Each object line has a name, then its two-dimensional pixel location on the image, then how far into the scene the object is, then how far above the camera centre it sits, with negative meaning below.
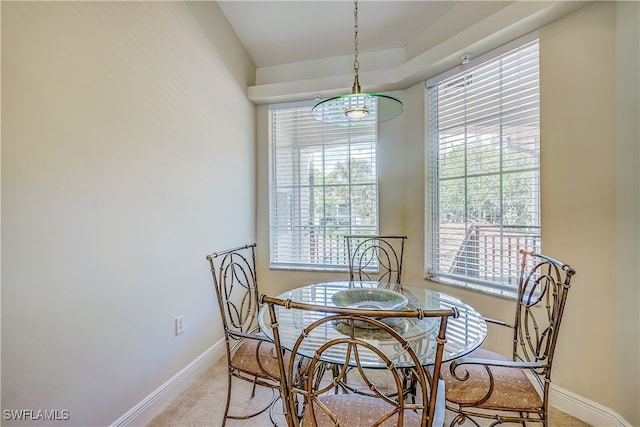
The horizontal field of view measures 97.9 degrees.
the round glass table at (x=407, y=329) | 1.15 -0.59
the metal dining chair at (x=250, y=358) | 1.46 -0.83
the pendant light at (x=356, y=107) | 1.45 +0.58
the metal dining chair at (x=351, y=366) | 0.81 -0.59
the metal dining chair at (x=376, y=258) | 2.69 -0.48
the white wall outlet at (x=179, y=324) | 1.96 -0.82
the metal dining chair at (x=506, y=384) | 1.21 -0.83
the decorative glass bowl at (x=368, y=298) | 1.54 -0.51
